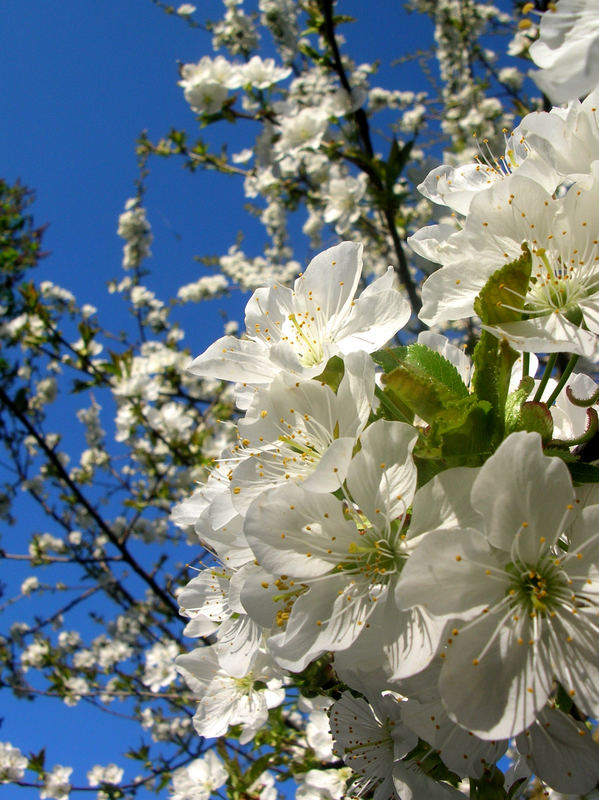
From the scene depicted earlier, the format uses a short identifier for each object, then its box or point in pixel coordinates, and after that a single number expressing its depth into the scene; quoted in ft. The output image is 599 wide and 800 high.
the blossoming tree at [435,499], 0.35
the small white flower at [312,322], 0.44
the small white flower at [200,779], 0.82
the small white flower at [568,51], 0.34
